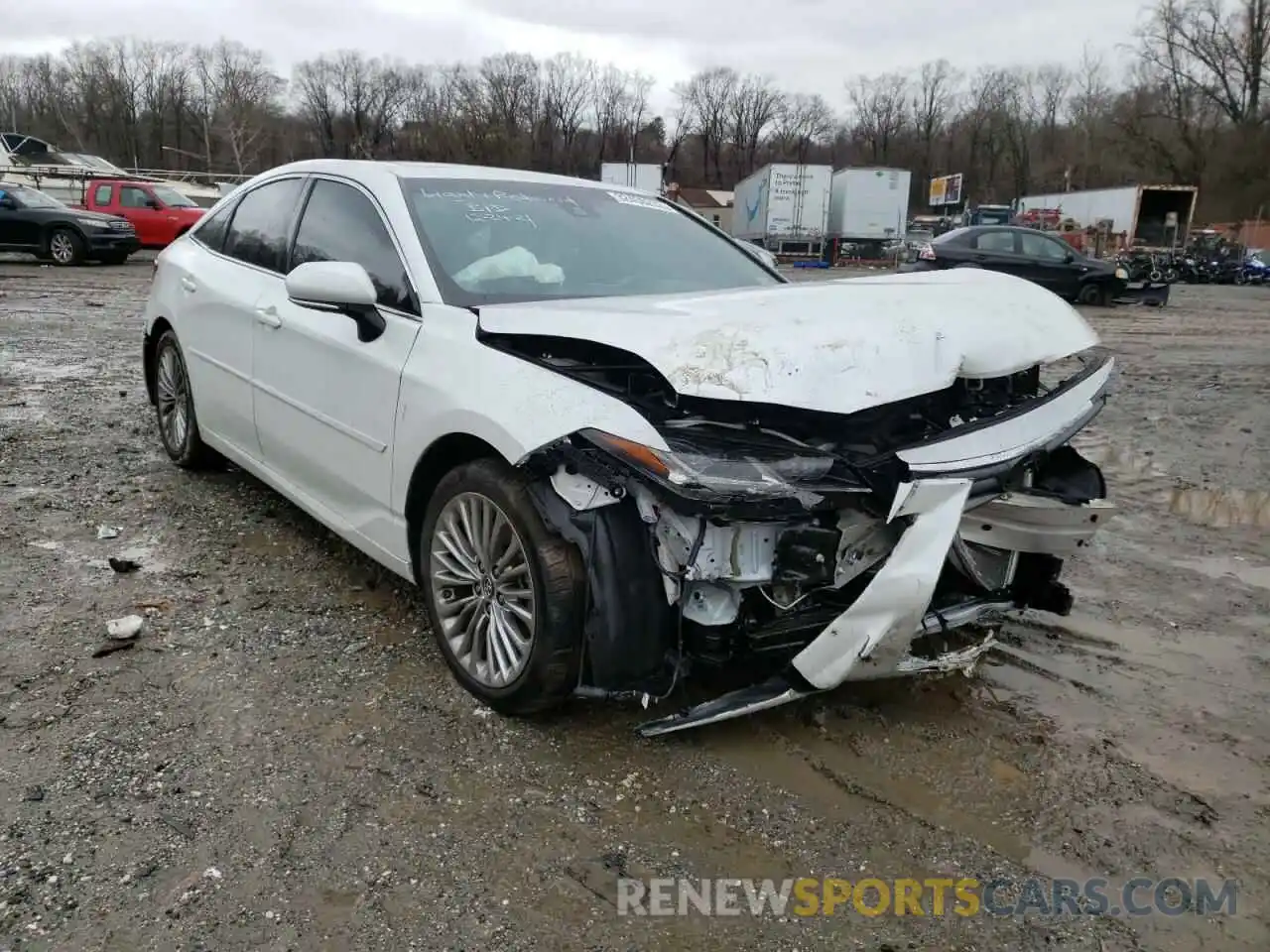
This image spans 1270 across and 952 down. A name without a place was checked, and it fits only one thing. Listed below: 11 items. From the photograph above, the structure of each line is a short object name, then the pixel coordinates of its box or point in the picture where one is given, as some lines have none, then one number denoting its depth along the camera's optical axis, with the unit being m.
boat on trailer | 26.83
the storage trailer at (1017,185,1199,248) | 35.56
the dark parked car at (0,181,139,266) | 18.81
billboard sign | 59.08
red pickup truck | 22.41
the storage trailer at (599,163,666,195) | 39.56
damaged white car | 2.49
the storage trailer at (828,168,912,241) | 35.56
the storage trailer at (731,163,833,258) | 34.84
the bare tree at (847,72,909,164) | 91.81
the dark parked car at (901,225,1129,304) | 17.28
